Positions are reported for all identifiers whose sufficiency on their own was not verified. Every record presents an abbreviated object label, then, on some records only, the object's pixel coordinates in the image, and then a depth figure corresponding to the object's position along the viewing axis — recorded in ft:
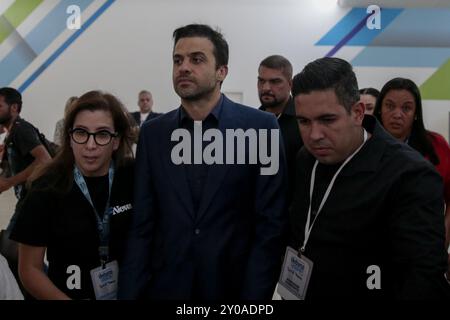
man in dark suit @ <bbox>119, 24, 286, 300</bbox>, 3.84
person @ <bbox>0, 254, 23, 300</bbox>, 3.92
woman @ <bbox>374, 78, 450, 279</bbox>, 4.36
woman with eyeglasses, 3.65
